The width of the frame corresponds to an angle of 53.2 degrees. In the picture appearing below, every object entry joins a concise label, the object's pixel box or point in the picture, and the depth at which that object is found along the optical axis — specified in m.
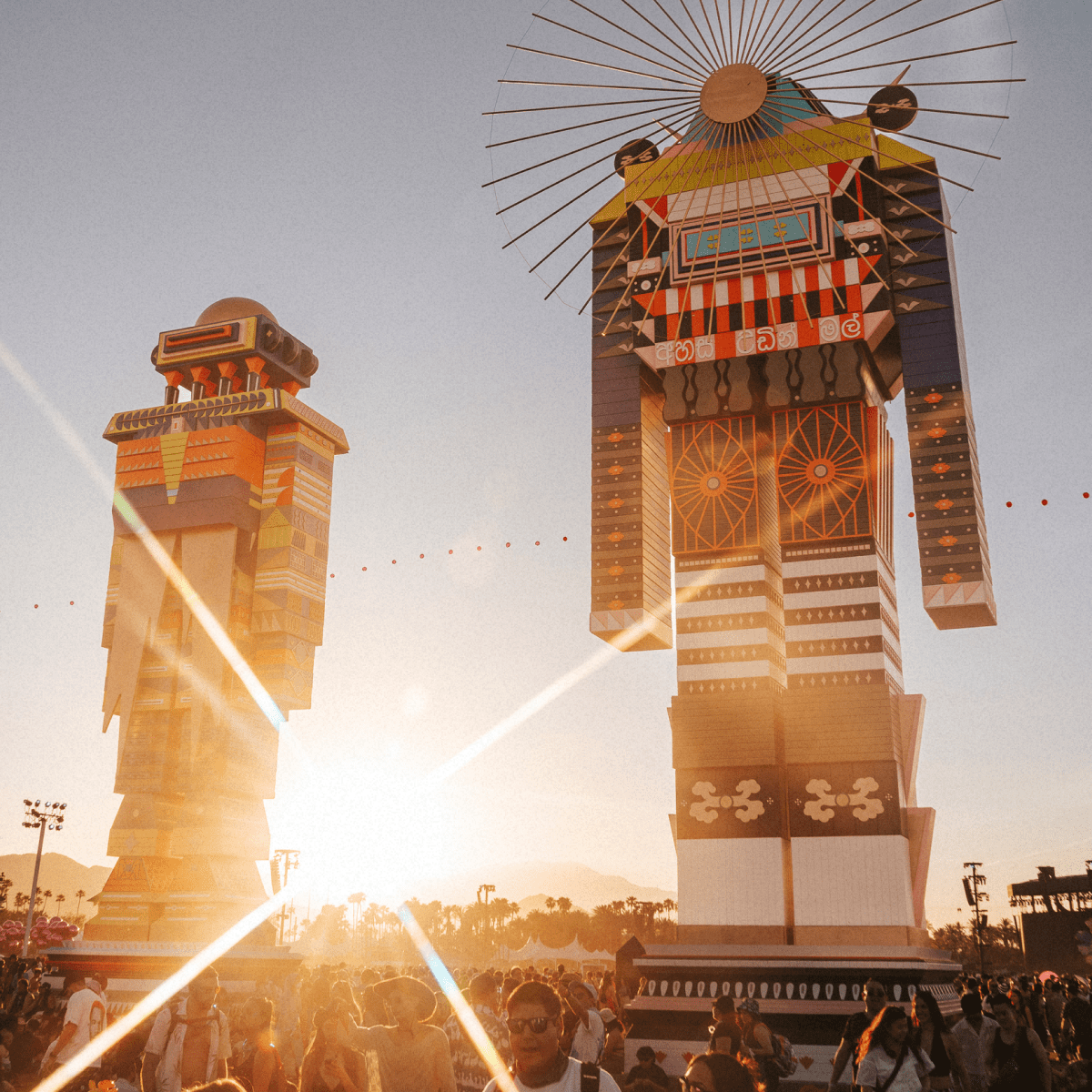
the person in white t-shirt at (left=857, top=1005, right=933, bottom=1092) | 7.43
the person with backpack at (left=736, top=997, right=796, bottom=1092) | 9.21
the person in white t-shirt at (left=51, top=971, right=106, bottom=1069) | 10.62
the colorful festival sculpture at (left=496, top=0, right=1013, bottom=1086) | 21.77
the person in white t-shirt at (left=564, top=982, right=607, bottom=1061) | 11.56
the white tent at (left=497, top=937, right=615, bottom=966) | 58.03
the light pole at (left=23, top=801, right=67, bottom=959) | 54.47
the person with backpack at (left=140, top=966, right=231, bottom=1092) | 8.74
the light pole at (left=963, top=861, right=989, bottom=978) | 48.22
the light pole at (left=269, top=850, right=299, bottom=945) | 56.12
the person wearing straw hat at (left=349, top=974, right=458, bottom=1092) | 6.76
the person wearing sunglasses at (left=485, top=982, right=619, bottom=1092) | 4.84
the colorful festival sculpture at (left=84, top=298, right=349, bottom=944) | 33.47
